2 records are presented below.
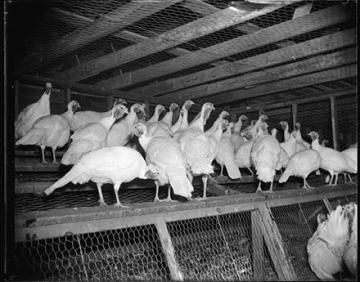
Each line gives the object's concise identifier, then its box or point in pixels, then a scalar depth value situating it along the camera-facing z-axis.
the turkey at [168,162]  3.57
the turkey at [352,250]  3.03
